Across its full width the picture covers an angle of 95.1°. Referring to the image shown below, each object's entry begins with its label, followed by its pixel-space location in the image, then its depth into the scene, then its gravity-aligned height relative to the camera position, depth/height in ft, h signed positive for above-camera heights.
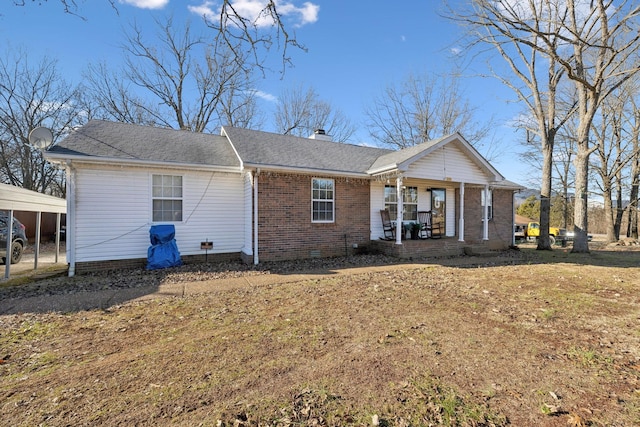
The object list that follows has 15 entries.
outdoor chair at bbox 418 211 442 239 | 39.37 -0.95
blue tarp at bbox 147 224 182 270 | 26.63 -3.06
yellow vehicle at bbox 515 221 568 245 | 91.33 -4.49
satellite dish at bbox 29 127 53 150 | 26.04 +6.83
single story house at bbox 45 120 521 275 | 25.89 +2.52
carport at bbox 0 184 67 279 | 22.80 +1.05
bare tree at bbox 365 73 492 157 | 74.82 +24.16
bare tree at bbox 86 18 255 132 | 66.28 +30.11
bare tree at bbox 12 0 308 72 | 13.35 +9.05
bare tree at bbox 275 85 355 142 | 82.43 +28.04
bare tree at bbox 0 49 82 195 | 64.49 +19.10
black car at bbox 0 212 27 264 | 29.96 -2.83
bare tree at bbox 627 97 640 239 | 63.21 +12.72
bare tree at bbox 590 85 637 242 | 62.34 +14.18
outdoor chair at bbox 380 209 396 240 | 36.76 -1.23
